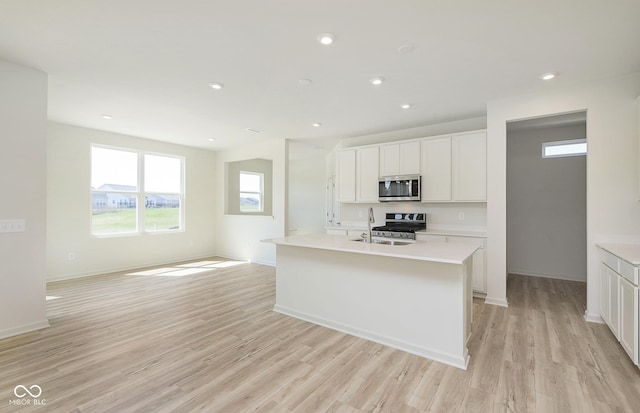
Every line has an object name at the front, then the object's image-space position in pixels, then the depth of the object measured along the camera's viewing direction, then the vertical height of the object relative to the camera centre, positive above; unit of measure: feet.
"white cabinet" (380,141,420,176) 15.80 +2.66
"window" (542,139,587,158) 16.38 +3.36
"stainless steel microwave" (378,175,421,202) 15.49 +1.02
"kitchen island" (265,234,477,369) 8.03 -2.69
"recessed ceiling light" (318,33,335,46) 7.82 +4.52
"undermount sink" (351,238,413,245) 10.76 -1.32
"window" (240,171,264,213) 26.71 +1.36
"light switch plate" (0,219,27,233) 9.33 -0.63
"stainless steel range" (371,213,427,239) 15.09 -1.04
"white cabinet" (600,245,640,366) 7.30 -2.62
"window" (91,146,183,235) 18.12 +0.97
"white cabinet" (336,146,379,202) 17.40 +1.97
